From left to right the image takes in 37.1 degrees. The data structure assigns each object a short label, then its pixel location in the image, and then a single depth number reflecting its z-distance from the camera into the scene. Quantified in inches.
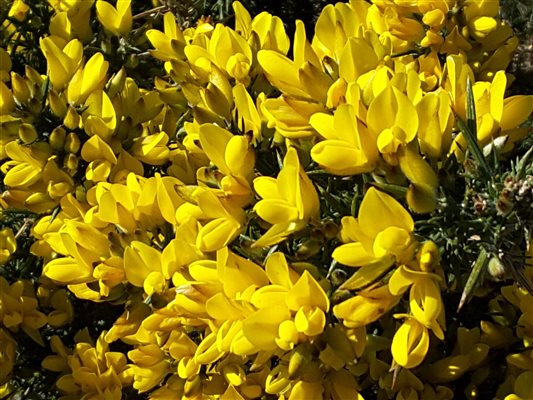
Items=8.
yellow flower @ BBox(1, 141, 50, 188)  8.5
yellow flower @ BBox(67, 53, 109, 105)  8.7
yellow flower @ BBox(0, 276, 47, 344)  9.5
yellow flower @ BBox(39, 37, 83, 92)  8.8
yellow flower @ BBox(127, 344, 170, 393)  8.2
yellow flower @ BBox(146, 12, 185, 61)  9.2
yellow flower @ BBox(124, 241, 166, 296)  7.3
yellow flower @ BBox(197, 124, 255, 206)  6.8
